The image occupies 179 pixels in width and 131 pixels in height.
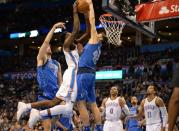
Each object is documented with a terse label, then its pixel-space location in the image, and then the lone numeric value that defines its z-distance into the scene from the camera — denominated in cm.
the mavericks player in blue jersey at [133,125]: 1205
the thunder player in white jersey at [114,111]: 1038
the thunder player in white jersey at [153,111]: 975
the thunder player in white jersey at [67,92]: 714
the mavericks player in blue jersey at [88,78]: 741
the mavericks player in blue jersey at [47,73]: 841
